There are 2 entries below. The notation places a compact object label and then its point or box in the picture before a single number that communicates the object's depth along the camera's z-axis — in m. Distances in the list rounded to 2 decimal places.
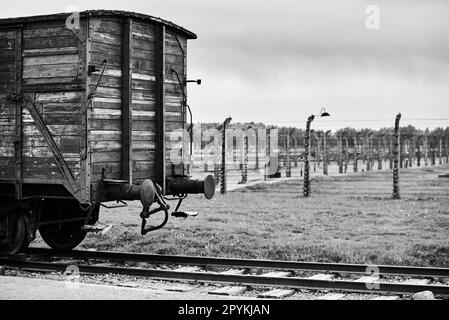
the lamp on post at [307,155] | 23.45
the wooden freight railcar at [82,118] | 10.22
